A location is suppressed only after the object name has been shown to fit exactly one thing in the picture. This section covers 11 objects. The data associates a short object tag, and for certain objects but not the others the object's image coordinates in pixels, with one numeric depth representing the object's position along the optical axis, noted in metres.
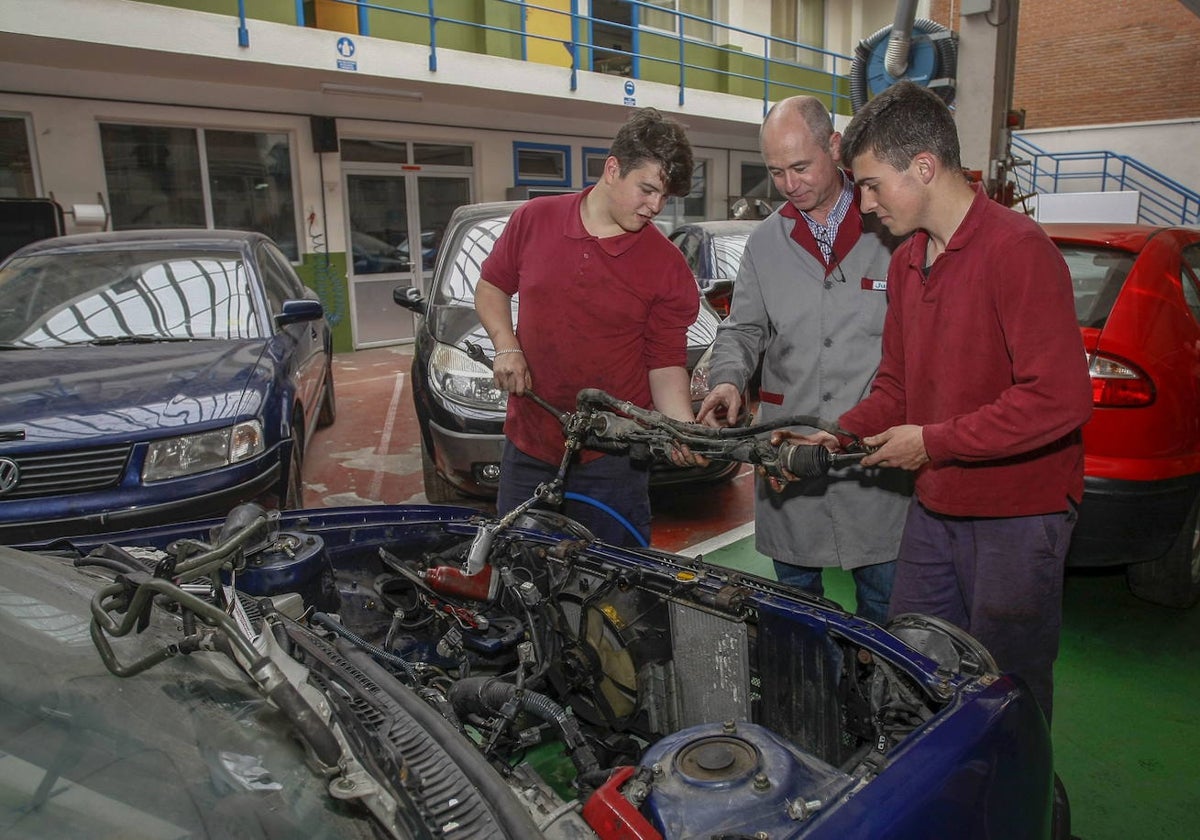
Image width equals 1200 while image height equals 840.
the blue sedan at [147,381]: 3.19
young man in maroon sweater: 1.75
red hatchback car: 2.99
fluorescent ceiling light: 9.22
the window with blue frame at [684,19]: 14.27
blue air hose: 2.53
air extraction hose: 5.72
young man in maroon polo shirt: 2.58
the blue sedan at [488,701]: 1.13
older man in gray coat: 2.37
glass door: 10.56
